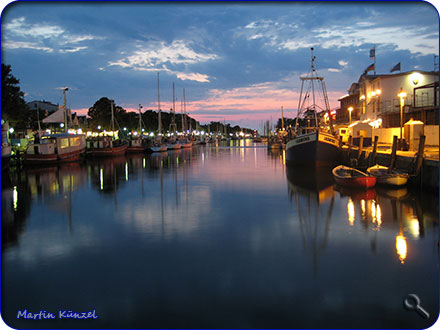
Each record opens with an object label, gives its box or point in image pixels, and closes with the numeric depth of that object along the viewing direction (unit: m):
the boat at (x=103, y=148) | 58.72
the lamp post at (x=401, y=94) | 29.16
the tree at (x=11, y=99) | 37.47
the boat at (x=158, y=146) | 76.62
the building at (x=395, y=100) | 40.56
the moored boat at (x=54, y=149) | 42.28
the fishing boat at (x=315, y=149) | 37.25
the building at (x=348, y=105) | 68.94
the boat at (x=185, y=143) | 97.88
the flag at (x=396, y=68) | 49.56
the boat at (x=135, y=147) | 71.47
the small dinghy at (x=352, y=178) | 23.25
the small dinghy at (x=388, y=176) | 22.36
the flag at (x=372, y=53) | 59.81
